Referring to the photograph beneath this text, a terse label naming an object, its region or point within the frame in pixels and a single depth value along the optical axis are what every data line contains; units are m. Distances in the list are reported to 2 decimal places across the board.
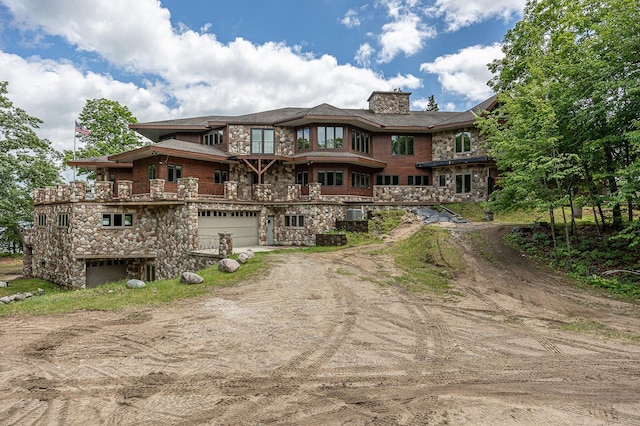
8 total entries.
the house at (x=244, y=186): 18.44
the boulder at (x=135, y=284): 11.42
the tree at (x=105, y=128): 31.25
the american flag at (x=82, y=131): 25.57
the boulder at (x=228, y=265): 12.70
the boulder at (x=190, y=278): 11.38
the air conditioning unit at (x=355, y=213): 21.09
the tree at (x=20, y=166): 23.80
